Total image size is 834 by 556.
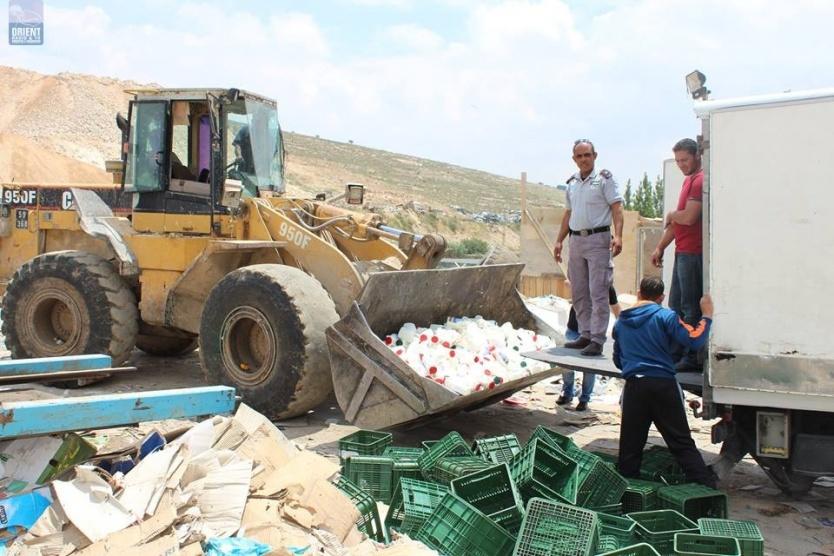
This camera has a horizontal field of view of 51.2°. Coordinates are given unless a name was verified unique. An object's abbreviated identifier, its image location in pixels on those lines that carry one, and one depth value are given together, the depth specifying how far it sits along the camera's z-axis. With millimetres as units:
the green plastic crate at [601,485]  5202
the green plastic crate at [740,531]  4430
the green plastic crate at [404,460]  5477
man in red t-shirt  6207
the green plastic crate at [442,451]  5396
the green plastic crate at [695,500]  5121
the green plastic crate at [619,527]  4598
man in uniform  6949
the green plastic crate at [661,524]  4609
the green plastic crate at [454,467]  5191
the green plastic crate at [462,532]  4453
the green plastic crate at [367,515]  4902
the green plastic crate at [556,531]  4230
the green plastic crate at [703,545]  4336
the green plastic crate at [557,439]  5629
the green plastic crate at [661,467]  5836
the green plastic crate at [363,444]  6184
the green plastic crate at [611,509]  5102
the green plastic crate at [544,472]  5062
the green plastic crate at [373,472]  5578
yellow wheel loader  7340
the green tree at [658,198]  25128
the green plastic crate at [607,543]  4453
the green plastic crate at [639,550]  4043
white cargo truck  5184
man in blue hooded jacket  5578
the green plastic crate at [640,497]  5227
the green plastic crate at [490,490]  4820
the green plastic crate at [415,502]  4793
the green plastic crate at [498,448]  5820
